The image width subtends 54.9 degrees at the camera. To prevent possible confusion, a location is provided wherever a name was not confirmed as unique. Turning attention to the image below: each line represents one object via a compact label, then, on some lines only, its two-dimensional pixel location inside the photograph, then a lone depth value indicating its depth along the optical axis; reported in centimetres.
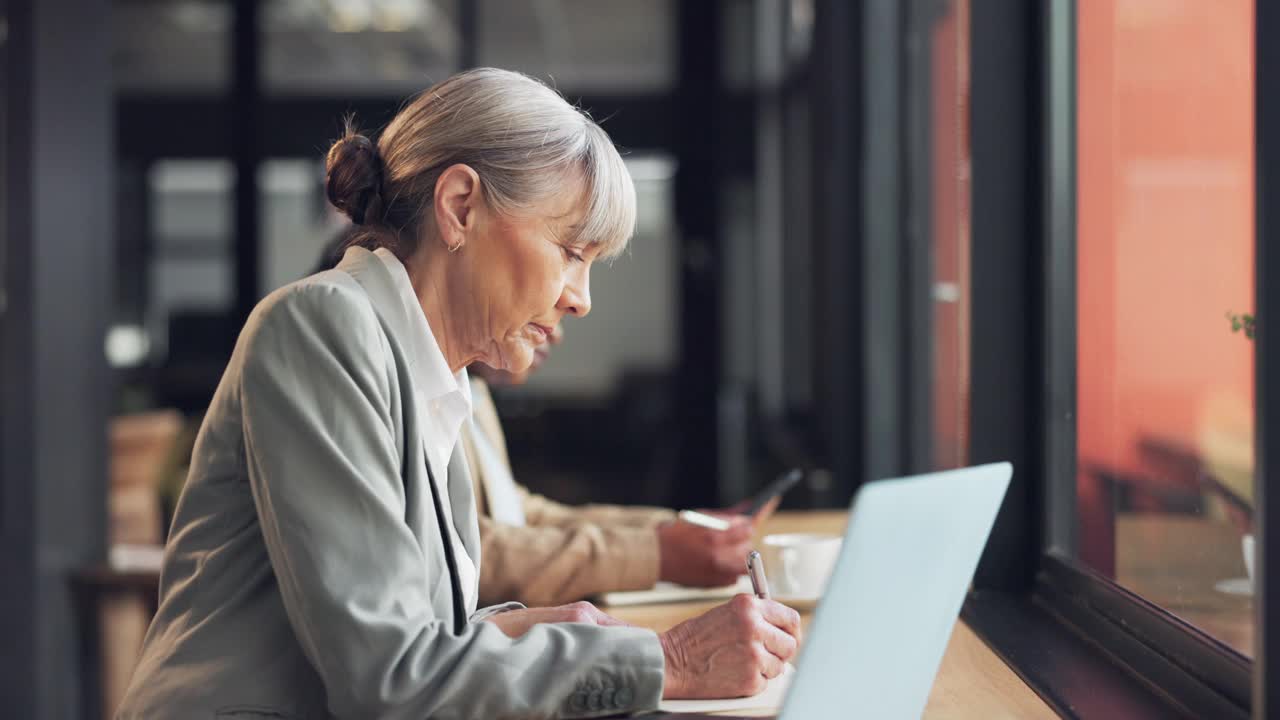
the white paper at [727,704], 116
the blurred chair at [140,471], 496
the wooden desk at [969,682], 124
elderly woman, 104
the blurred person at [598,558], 181
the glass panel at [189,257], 593
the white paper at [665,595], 181
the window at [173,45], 595
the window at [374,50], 585
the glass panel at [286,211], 585
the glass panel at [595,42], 589
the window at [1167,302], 137
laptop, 85
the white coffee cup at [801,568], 170
